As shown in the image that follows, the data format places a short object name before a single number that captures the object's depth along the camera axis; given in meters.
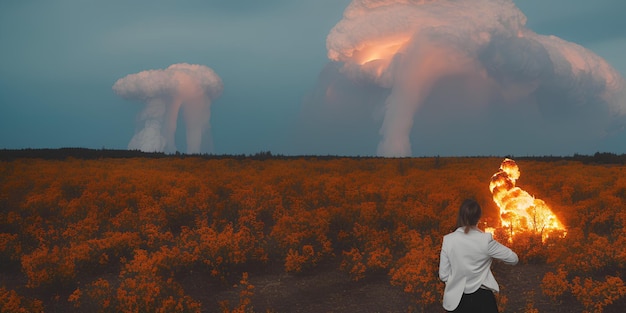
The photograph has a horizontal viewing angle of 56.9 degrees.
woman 5.30
